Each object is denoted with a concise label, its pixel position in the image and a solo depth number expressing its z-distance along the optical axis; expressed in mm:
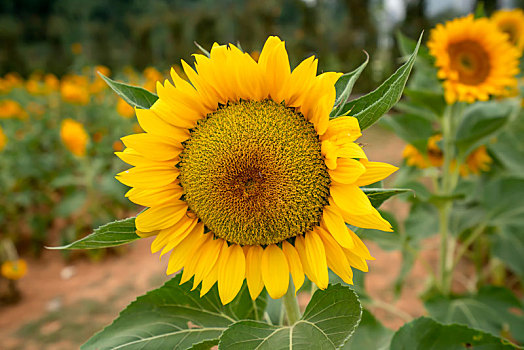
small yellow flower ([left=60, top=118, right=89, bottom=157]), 2955
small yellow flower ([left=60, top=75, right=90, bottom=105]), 4024
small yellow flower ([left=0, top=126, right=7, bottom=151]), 2775
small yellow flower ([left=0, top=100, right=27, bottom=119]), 3787
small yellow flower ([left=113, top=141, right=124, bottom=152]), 2823
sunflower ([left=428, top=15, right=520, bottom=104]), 1409
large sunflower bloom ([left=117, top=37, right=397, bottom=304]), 658
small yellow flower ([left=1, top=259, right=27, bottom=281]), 2566
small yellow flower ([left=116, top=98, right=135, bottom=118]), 3277
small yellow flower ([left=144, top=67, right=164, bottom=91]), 4516
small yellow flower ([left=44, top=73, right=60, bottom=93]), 5011
